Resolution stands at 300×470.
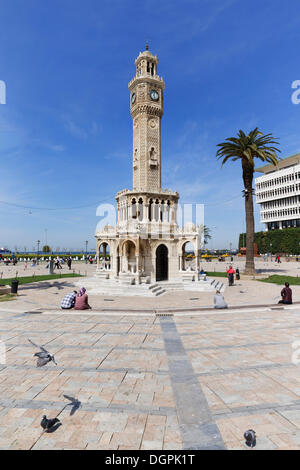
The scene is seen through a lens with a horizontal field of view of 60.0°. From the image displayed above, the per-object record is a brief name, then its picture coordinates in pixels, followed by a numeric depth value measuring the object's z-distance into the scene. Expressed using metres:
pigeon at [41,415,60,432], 4.05
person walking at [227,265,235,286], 25.45
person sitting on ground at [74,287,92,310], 13.28
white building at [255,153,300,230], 78.06
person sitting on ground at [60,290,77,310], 13.41
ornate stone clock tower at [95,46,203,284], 24.47
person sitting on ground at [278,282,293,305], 14.68
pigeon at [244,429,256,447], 3.62
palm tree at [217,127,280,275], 31.86
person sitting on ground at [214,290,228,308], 13.68
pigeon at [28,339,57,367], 5.23
